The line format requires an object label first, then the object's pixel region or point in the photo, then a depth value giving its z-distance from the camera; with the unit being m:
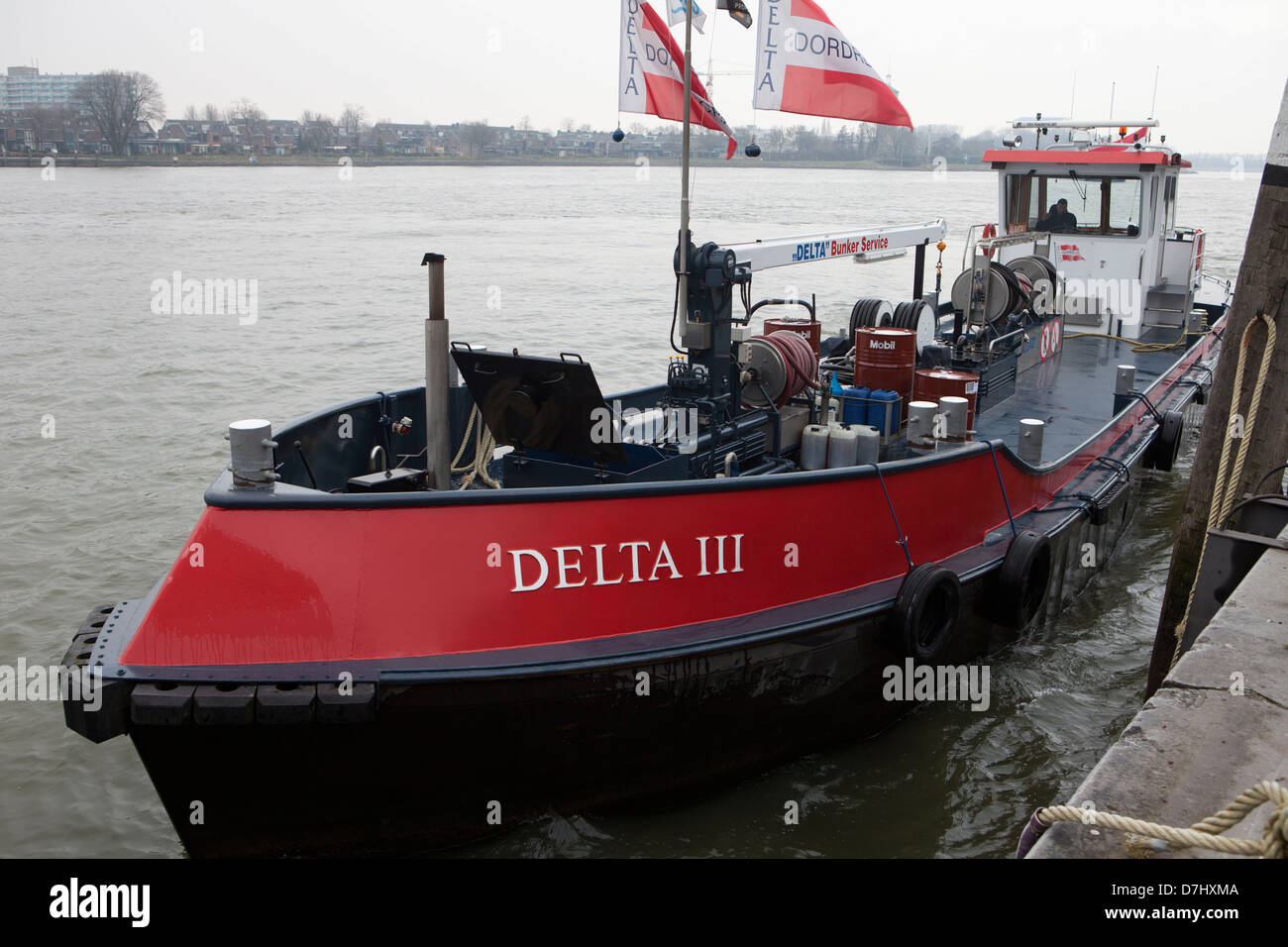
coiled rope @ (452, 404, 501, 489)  6.19
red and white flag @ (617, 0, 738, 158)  5.49
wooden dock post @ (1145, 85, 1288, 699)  5.13
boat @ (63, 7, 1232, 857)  4.17
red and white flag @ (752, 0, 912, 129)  5.68
